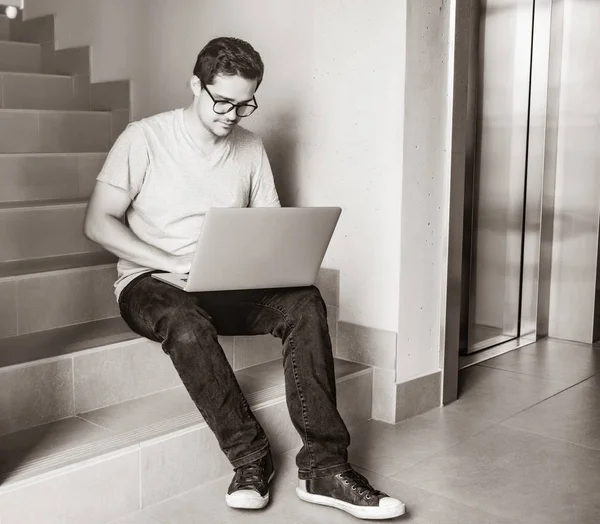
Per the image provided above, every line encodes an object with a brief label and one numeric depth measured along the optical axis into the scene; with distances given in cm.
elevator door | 337
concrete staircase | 186
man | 199
